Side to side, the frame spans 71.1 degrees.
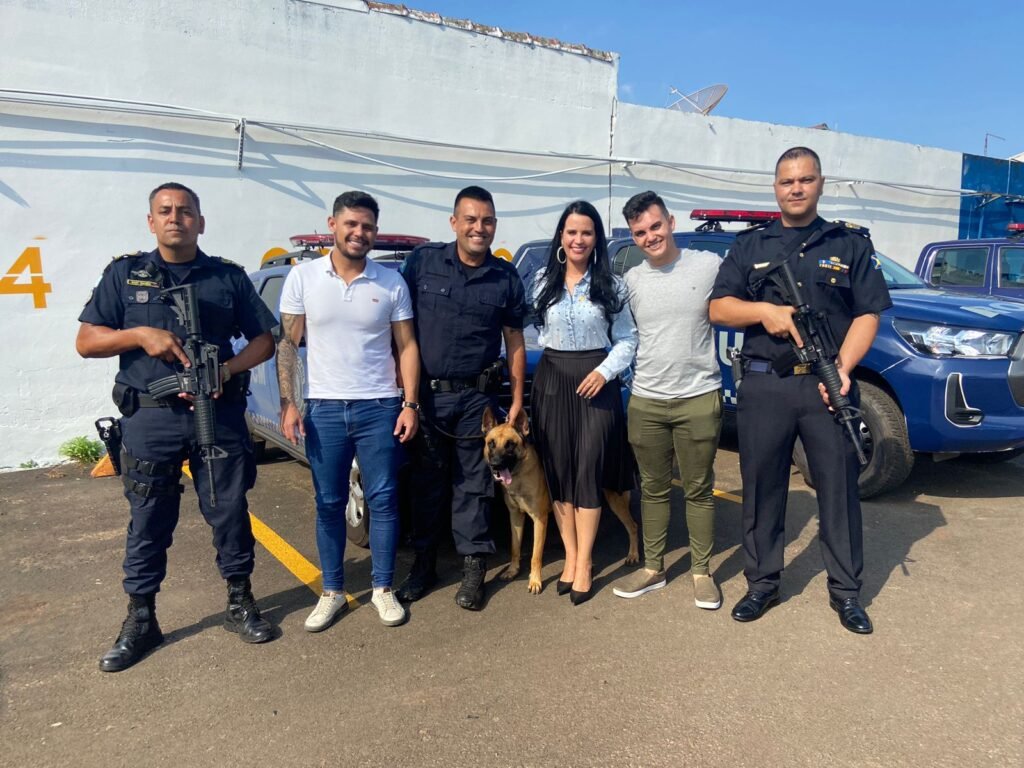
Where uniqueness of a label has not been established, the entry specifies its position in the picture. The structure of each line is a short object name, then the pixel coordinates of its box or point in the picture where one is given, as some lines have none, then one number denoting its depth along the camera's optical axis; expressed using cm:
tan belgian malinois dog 344
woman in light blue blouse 335
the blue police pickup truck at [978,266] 820
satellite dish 1105
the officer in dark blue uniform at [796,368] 316
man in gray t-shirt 334
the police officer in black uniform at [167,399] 299
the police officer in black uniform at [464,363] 338
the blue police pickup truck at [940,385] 457
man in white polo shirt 320
